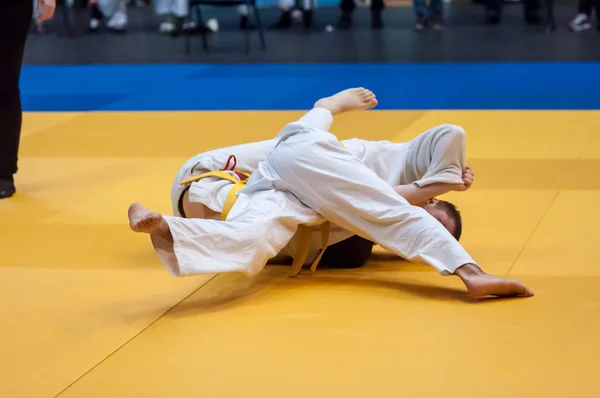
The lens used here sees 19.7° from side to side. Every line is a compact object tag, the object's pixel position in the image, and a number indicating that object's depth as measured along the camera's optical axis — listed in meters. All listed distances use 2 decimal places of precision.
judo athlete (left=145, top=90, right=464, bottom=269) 7.64
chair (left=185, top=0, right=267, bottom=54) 22.15
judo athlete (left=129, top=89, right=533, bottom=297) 6.77
